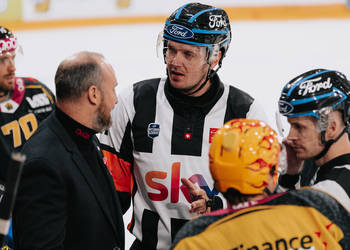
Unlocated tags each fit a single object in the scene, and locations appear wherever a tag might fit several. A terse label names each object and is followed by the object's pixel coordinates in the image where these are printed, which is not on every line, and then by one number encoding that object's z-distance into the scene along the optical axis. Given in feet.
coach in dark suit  15.15
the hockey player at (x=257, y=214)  14.53
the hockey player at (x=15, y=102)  19.11
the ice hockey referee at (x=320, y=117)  15.40
